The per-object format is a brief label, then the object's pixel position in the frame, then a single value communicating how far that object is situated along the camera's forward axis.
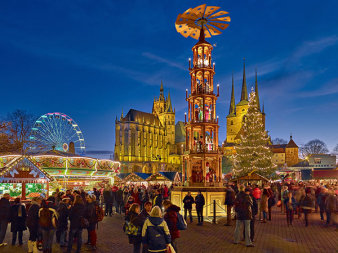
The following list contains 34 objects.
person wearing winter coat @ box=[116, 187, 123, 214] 19.39
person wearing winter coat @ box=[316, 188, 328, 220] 15.67
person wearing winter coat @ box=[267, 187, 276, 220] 16.11
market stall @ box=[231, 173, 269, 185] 29.31
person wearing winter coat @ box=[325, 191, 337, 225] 13.01
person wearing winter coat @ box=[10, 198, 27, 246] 10.07
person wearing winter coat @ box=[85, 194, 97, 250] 9.08
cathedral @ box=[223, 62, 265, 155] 103.19
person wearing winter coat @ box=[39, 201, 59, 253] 8.41
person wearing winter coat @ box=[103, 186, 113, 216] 18.17
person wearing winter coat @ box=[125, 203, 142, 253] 6.59
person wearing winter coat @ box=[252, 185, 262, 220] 15.96
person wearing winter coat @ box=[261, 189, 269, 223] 15.14
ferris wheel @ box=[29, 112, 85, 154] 29.55
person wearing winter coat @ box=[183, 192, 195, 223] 14.34
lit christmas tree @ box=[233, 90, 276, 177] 36.91
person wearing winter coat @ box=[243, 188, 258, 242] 10.25
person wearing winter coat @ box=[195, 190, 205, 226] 14.14
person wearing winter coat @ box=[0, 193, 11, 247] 9.97
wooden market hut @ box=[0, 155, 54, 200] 15.55
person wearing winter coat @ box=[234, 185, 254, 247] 9.59
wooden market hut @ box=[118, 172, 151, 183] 34.53
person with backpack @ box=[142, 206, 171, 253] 5.64
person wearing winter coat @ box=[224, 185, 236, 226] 13.90
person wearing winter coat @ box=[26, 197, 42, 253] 8.81
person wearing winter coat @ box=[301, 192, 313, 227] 13.49
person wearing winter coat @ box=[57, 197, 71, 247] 9.37
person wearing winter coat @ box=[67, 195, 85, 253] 8.55
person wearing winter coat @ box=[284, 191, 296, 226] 13.94
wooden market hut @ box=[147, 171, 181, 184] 34.61
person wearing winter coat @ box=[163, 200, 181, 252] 6.85
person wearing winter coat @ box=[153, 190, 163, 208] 13.69
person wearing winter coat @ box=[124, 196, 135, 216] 11.27
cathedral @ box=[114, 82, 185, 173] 99.31
